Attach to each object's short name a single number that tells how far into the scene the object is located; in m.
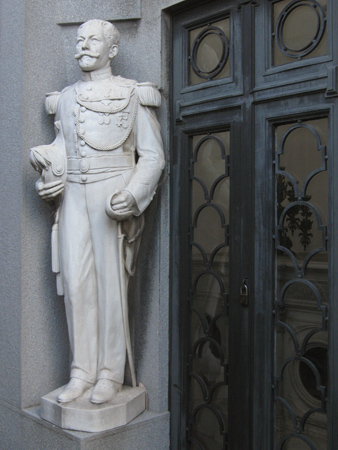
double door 3.73
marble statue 4.30
